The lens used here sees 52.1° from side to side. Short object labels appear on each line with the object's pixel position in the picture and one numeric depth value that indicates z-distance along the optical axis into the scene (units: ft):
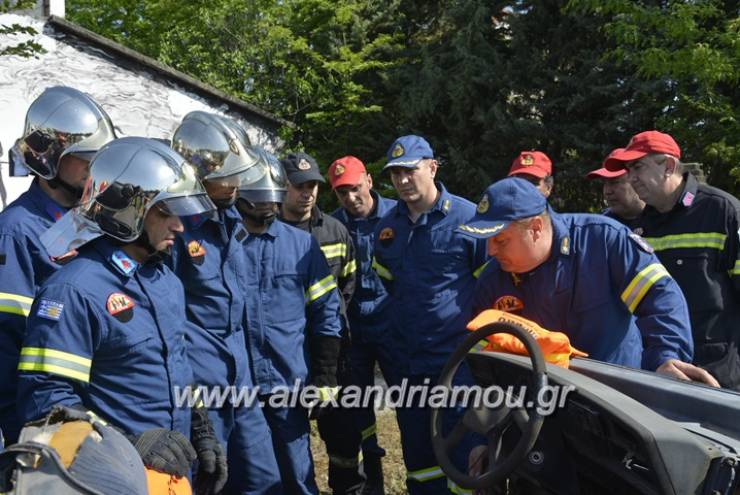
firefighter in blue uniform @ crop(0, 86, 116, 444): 10.50
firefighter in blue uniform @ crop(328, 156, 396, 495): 17.07
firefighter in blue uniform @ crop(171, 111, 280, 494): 12.43
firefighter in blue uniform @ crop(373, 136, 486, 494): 14.51
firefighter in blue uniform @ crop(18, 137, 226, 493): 8.66
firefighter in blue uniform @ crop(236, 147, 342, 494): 13.47
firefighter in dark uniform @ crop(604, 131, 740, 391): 12.95
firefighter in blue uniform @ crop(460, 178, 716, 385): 9.76
